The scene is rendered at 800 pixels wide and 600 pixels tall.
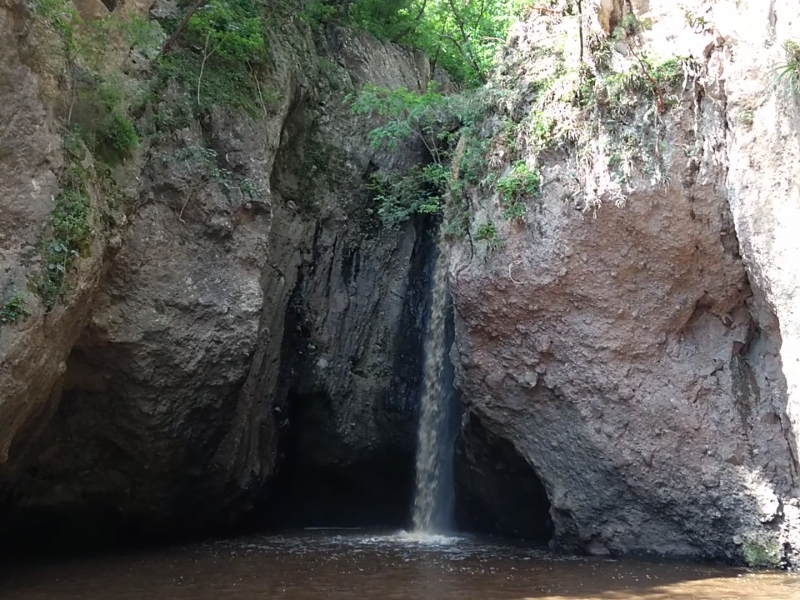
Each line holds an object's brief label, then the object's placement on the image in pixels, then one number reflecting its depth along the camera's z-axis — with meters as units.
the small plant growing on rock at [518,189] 8.81
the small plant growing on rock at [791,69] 6.96
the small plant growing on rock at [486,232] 8.98
